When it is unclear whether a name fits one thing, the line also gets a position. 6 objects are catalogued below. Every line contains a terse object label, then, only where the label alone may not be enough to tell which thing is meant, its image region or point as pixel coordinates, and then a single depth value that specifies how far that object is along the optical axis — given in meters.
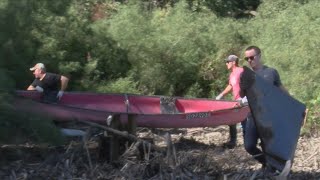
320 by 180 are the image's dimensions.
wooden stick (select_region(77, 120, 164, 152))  15.40
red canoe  21.05
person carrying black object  16.52
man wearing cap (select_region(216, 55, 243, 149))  22.30
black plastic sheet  15.72
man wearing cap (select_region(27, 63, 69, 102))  22.87
